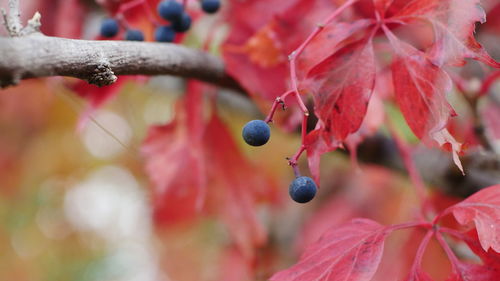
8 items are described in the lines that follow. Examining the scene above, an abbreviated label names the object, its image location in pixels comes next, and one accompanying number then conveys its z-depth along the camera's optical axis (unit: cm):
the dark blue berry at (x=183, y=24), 39
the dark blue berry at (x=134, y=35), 39
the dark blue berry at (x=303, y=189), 34
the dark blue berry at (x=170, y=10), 38
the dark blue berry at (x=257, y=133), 34
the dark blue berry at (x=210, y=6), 40
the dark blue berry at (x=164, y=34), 39
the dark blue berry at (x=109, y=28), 39
